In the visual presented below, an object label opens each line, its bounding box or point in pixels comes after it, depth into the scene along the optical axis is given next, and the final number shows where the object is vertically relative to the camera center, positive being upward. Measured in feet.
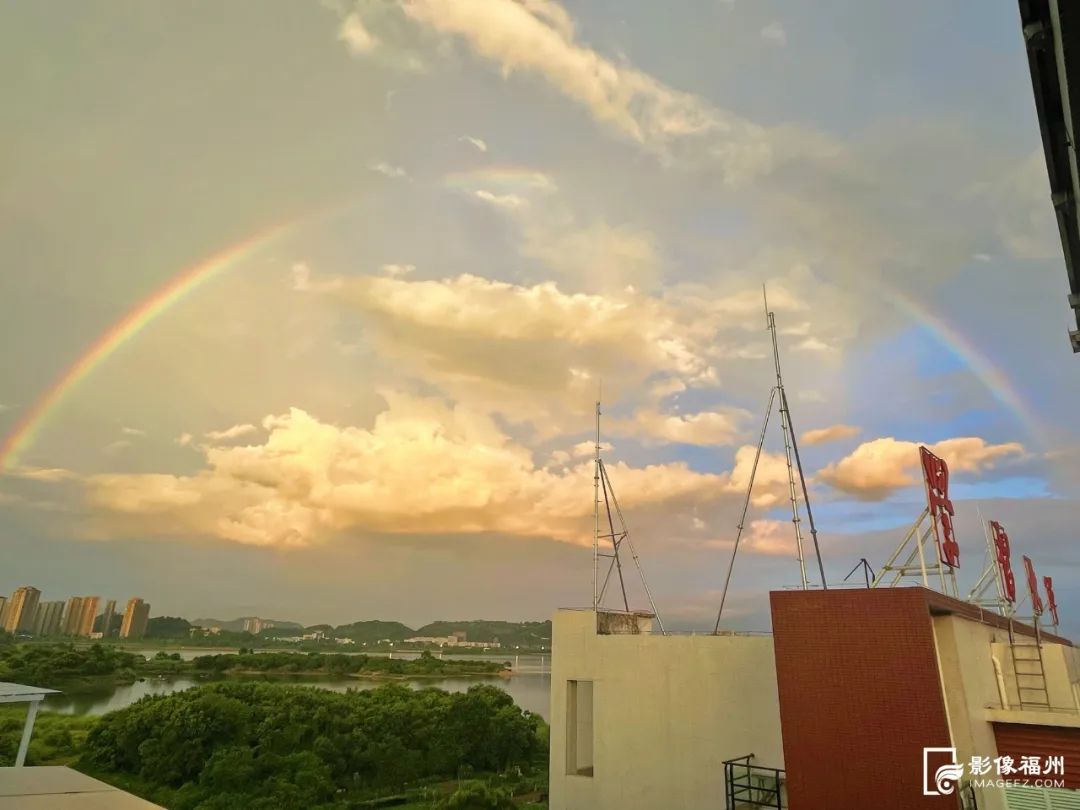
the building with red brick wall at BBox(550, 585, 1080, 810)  34.24 -6.01
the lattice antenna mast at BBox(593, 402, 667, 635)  69.05 +8.63
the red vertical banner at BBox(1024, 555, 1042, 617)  71.16 +3.89
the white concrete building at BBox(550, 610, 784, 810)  48.88 -8.16
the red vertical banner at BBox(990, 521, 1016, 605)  58.87 +5.74
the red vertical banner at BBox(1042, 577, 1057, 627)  96.55 +3.40
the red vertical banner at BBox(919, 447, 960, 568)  47.91 +8.75
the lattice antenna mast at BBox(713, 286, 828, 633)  50.85 +12.54
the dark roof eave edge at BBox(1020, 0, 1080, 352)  8.83 +9.58
